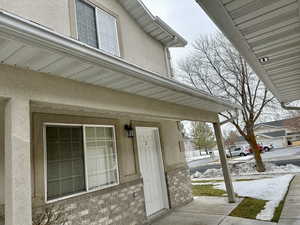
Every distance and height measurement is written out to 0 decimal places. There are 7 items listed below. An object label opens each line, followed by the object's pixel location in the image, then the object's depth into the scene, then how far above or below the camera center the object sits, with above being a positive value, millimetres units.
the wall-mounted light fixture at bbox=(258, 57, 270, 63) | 2881 +1052
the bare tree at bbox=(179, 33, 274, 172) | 13711 +4279
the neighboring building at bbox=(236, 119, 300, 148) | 37250 +523
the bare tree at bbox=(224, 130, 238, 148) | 33625 +878
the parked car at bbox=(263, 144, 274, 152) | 32531 -1195
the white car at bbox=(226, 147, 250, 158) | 29891 -1169
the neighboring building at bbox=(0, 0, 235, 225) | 2283 +833
